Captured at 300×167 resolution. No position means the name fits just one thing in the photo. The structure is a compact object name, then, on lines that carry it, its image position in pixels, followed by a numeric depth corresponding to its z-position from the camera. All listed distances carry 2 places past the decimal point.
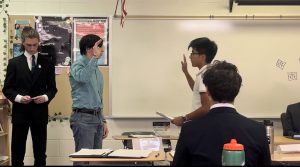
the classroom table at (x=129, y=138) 4.08
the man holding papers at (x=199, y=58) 3.18
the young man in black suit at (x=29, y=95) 3.84
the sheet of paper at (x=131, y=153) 2.55
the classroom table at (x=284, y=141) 3.57
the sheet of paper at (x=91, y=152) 2.57
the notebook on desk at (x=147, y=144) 3.01
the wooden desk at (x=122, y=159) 2.49
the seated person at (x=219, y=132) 1.76
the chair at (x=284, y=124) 4.42
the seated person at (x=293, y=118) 4.37
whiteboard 4.71
